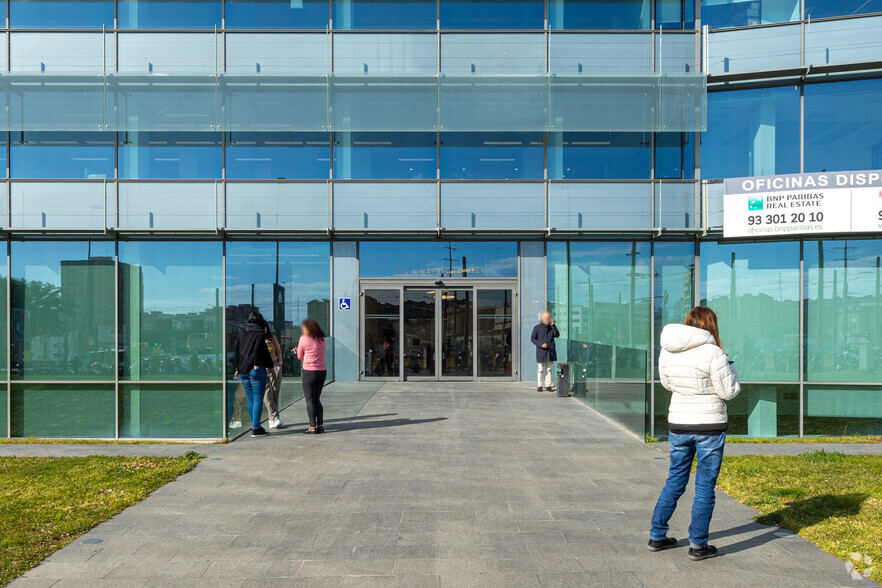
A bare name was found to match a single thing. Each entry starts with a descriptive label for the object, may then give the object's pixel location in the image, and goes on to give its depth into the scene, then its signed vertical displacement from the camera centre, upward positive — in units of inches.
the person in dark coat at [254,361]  357.1 -41.1
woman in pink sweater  357.4 -44.2
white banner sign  483.2 +67.9
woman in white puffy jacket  173.0 -33.2
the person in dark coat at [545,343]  549.6 -47.2
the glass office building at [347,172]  561.6 +108.7
